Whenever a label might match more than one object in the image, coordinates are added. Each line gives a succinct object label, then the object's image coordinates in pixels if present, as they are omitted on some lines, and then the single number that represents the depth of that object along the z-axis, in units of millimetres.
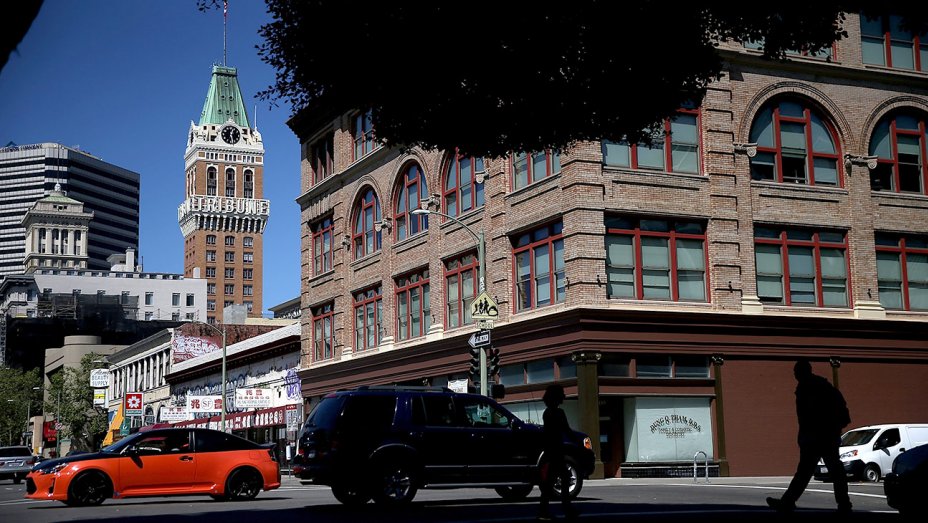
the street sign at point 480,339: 31156
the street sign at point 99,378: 94562
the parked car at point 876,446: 30078
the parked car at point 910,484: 14219
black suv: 18531
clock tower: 198125
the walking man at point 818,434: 13594
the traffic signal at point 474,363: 32406
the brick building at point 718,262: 35031
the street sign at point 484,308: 32188
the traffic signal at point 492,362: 31891
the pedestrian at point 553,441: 14883
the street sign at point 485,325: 32250
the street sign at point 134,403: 69312
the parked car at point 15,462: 49594
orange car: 22062
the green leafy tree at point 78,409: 98562
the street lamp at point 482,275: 31344
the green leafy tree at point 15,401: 115000
